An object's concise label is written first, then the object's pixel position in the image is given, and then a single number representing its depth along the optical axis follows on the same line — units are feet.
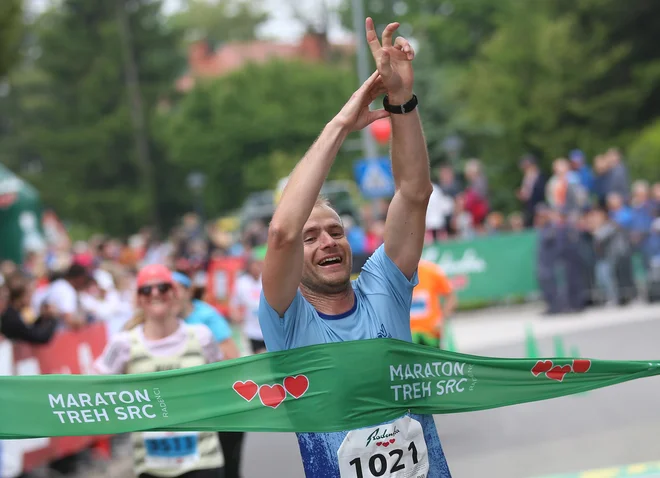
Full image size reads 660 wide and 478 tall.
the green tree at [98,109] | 197.57
